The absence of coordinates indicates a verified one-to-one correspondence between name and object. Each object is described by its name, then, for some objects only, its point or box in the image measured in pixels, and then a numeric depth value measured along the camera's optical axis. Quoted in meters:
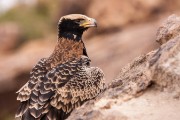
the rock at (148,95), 8.27
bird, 10.17
